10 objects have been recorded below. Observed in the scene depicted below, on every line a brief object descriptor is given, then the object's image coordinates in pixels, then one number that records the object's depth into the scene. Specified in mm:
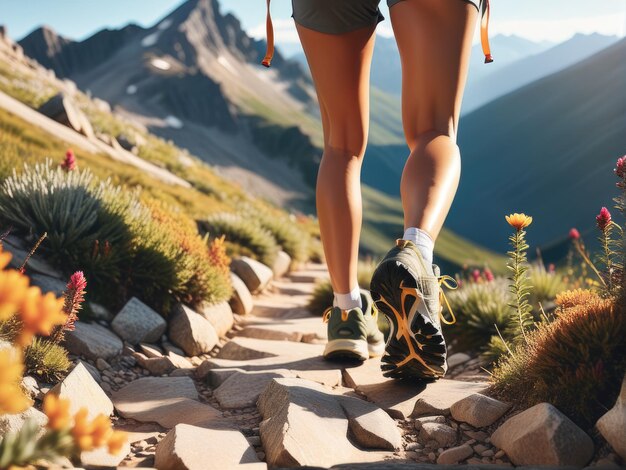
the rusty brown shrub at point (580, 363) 2082
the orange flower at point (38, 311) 992
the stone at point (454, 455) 2129
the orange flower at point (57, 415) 1012
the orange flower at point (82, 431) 1021
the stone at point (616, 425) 1802
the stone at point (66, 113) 12592
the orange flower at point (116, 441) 1072
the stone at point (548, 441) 1901
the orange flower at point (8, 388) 950
